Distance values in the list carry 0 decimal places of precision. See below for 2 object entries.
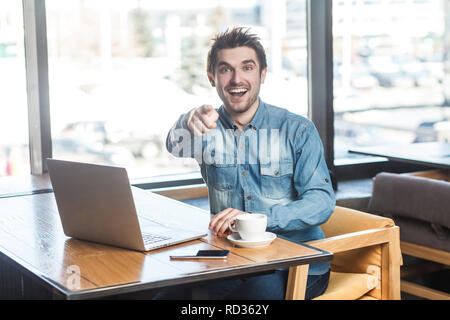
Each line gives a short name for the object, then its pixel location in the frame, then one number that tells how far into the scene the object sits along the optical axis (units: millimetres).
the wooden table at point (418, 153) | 3330
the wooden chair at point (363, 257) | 2205
